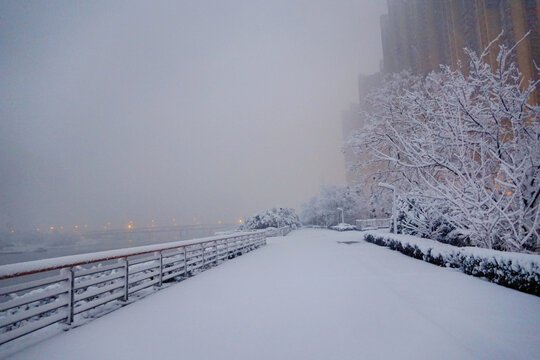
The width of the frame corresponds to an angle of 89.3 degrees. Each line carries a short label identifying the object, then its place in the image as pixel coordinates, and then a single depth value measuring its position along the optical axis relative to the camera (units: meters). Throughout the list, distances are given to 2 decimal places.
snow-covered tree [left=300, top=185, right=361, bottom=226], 67.75
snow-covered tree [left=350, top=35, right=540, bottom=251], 7.77
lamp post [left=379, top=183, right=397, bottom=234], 17.26
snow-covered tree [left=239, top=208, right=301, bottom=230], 44.66
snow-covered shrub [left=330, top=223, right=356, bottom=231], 41.72
